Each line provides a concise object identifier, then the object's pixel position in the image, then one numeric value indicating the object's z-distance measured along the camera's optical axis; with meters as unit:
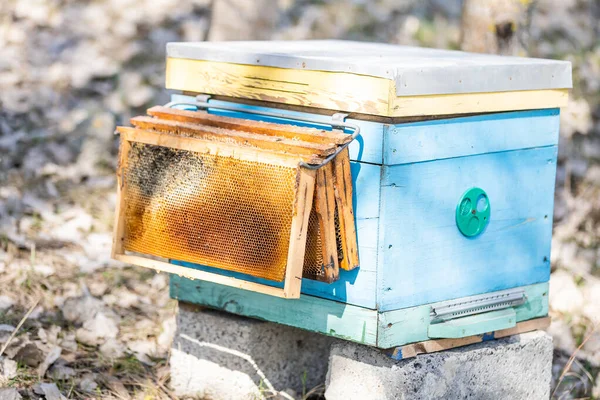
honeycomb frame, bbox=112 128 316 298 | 4.70
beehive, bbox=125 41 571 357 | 4.97
